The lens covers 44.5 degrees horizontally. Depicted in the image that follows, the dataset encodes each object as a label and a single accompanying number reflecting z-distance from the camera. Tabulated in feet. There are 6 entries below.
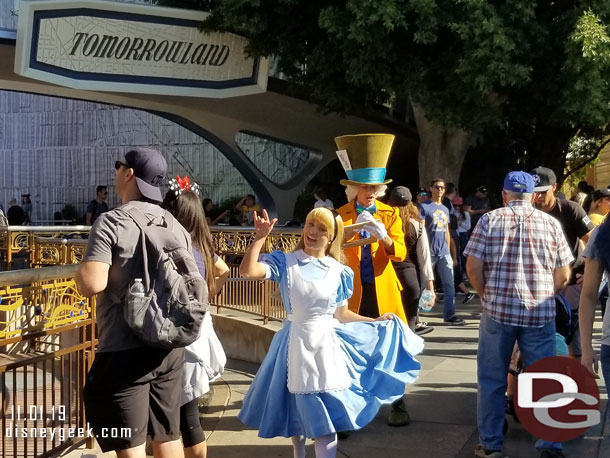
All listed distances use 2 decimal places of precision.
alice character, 13.88
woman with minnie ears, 14.33
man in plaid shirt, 15.01
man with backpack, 10.09
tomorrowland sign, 49.70
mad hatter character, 17.38
